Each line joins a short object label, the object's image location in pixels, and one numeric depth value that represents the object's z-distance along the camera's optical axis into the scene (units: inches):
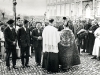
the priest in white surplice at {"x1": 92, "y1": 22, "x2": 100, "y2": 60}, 394.9
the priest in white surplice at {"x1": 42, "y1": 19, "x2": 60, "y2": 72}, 303.9
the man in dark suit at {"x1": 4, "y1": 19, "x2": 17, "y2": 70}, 302.4
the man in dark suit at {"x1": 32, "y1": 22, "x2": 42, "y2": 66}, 340.2
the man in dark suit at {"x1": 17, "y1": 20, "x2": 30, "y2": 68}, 318.0
